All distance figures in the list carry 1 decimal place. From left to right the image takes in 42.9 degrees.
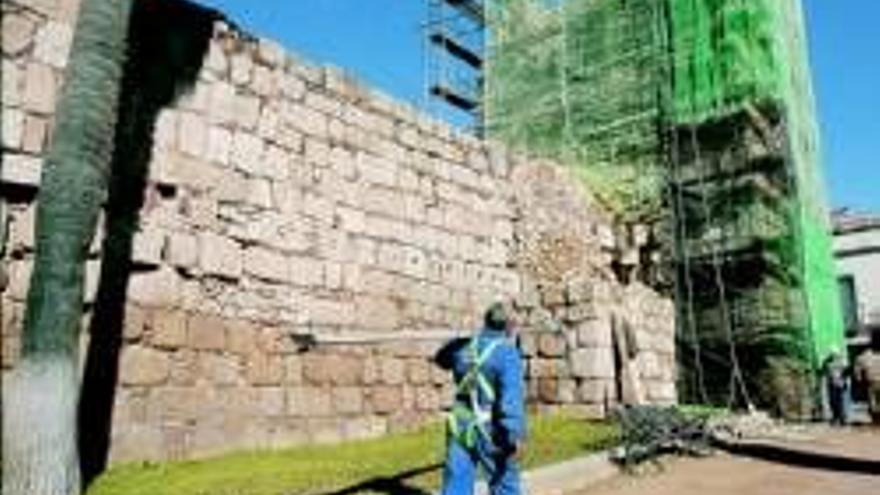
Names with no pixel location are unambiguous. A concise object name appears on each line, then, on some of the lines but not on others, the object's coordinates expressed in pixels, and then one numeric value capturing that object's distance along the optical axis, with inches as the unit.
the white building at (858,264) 1482.5
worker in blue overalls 290.2
